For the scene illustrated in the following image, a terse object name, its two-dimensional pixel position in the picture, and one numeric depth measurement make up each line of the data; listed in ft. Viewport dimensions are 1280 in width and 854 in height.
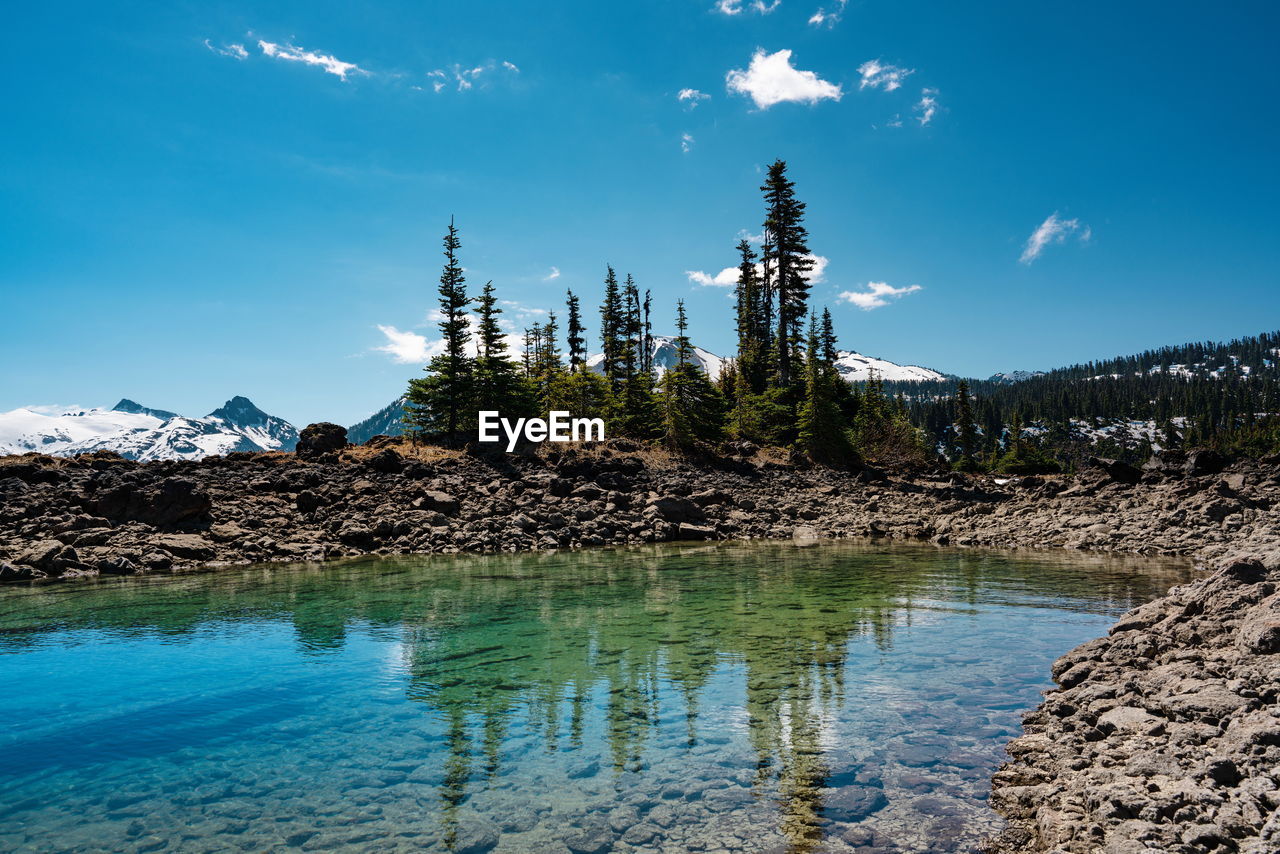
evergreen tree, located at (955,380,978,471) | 287.69
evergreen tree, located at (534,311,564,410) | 208.85
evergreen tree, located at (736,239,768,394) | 211.41
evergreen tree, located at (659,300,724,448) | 166.71
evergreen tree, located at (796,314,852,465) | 168.25
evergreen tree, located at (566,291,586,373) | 261.24
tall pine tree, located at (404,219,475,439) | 166.61
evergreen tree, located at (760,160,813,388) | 192.75
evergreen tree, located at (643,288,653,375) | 266.36
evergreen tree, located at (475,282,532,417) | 173.17
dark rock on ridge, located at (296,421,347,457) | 143.23
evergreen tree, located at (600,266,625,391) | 241.76
